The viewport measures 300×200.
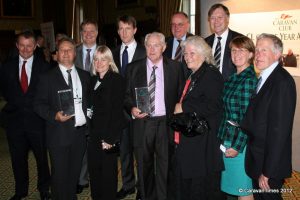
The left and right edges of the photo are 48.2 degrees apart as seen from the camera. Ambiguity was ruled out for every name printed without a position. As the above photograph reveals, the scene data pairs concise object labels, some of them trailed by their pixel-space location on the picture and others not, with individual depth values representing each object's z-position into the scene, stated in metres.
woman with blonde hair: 3.10
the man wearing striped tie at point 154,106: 3.33
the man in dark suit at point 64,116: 3.11
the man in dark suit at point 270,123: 2.28
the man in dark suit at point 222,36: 3.74
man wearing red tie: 3.54
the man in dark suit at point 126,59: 3.89
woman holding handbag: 2.87
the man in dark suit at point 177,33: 4.29
